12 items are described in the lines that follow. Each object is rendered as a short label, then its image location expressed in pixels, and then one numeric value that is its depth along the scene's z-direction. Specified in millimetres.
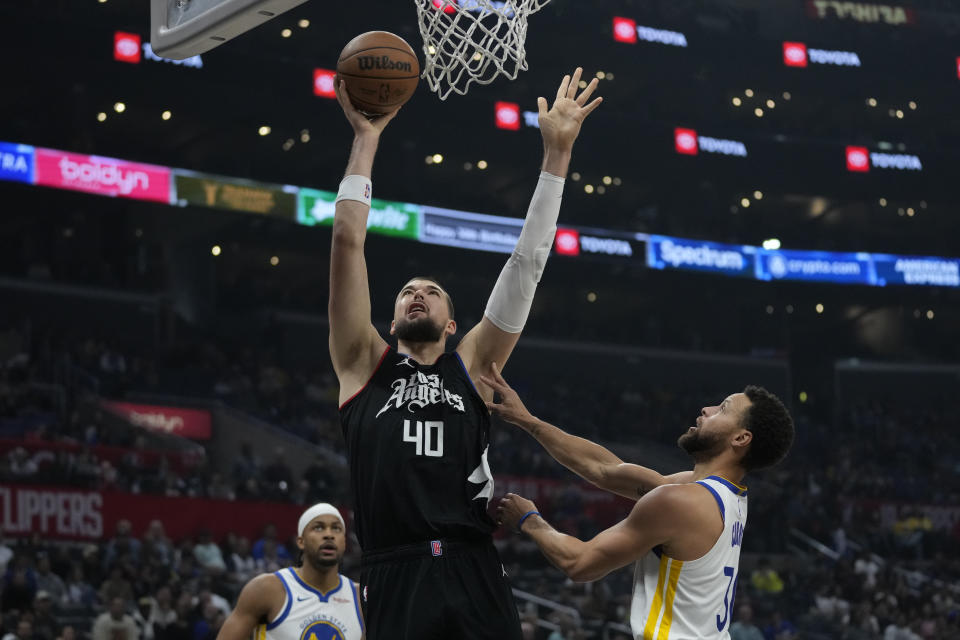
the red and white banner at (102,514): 14555
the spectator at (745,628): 14484
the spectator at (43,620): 10836
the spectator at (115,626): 10812
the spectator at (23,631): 10359
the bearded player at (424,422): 3846
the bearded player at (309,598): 6016
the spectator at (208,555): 13836
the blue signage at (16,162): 22203
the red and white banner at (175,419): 22328
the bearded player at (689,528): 4043
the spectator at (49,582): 12234
